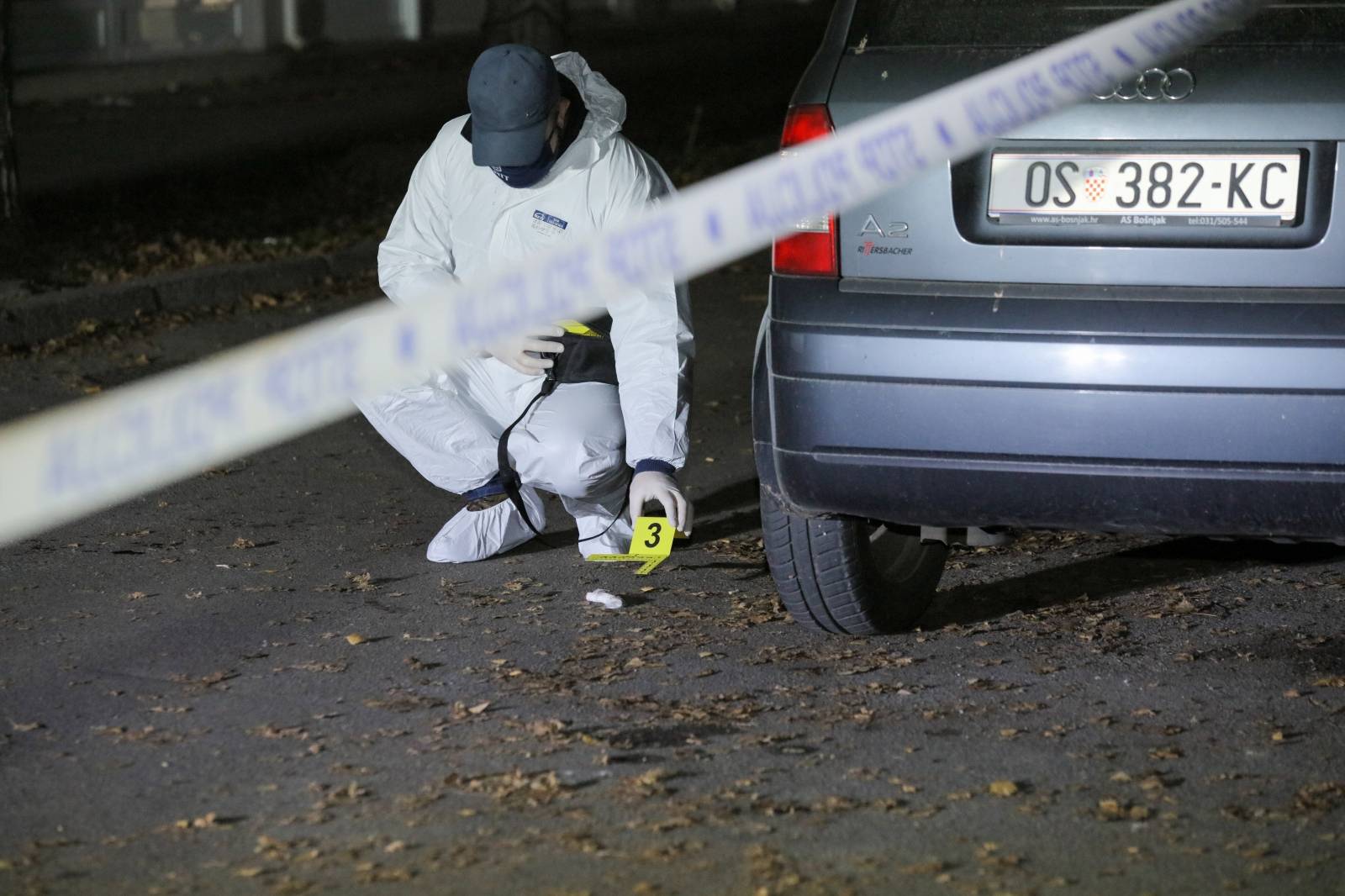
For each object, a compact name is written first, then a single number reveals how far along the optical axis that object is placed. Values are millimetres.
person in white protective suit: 9383
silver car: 7160
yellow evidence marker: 9117
